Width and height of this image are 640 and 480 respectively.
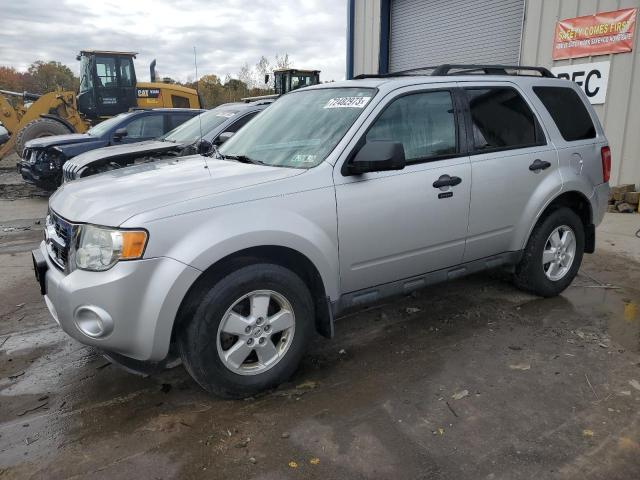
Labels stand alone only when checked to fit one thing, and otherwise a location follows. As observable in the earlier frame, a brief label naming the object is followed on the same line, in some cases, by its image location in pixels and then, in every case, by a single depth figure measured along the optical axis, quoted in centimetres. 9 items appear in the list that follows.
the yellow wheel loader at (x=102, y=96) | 1462
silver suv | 266
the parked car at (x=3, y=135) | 1340
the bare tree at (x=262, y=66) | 3976
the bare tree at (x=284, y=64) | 3872
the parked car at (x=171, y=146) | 701
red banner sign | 809
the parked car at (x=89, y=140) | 930
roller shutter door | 1019
